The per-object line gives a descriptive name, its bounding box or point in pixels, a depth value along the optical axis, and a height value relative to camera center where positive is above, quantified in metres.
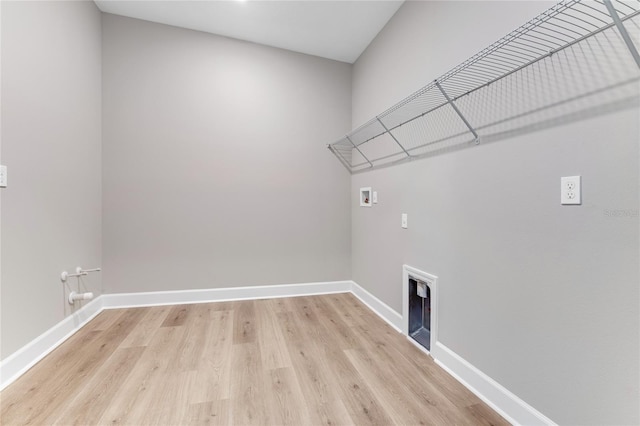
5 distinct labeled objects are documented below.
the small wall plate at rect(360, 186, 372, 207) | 2.80 +0.15
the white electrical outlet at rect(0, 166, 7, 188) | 1.49 +0.20
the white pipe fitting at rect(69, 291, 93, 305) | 2.10 -0.66
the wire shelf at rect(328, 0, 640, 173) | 0.95 +0.58
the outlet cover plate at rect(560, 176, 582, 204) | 1.05 +0.08
